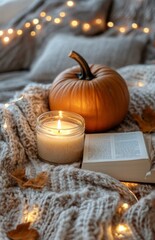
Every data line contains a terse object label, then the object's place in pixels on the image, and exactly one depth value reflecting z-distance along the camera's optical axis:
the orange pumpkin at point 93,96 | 1.10
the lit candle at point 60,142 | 1.00
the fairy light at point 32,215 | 0.85
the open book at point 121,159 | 0.95
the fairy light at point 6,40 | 1.77
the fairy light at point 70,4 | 1.81
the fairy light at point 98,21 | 1.78
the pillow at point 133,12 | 1.71
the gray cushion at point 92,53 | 1.62
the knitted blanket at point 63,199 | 0.80
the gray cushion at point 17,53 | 1.78
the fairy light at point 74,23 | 1.79
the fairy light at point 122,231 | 0.82
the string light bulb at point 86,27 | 1.78
